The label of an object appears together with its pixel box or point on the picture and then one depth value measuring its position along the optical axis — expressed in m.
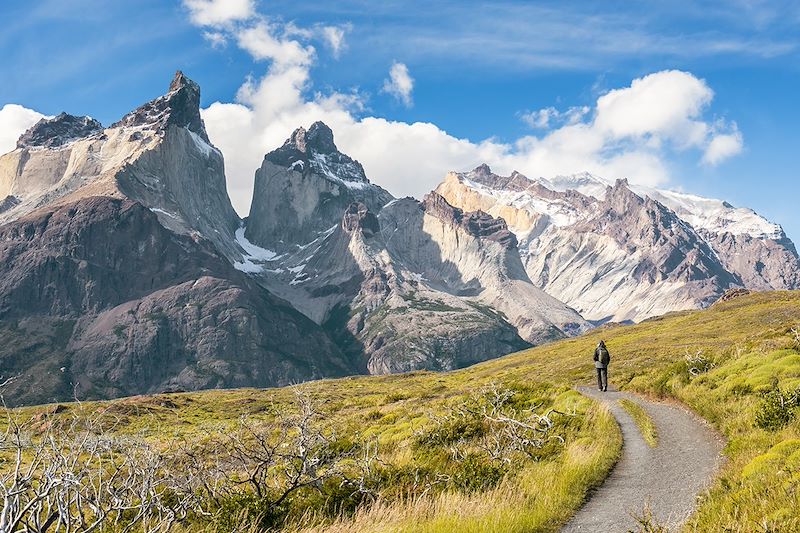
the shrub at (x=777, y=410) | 17.34
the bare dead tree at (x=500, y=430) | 19.88
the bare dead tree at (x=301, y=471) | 13.80
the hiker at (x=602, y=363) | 36.47
